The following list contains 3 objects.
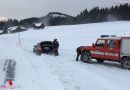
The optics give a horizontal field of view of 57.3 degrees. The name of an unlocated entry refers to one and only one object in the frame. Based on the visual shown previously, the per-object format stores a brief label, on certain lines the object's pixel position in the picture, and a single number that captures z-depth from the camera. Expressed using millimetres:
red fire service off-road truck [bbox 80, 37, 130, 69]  7227
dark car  10600
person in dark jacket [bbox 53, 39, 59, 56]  10437
